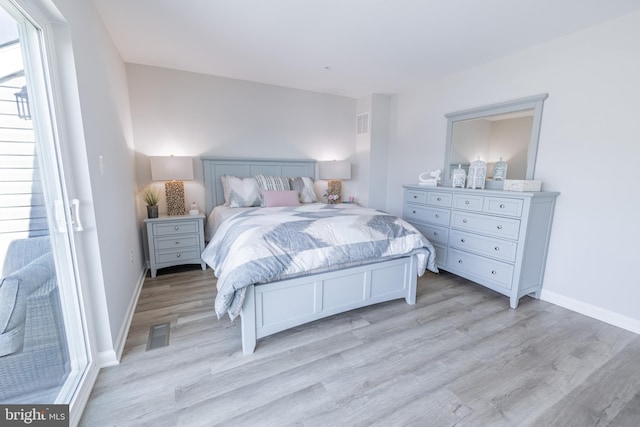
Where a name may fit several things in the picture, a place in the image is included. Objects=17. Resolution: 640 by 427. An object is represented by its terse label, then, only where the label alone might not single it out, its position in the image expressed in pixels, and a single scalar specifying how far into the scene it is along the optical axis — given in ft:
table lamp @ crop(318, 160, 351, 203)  14.20
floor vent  6.33
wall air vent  14.66
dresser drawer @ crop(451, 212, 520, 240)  8.16
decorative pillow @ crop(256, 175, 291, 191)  12.12
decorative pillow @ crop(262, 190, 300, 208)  11.29
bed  5.99
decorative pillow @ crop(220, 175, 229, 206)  11.85
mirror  8.91
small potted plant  10.33
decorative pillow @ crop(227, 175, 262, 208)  11.53
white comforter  5.86
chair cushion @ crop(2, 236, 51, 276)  3.66
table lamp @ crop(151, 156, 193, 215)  10.37
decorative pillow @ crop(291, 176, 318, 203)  12.92
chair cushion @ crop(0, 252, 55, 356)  3.56
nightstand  10.10
